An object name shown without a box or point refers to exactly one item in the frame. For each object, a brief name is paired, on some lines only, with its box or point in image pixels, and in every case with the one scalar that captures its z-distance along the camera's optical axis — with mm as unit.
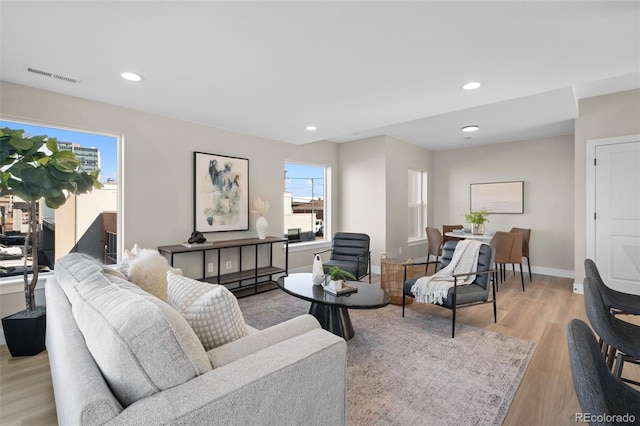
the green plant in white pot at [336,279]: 2727
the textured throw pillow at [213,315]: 1318
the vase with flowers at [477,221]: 4857
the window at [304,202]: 5336
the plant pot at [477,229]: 4941
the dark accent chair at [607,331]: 1583
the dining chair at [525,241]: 5236
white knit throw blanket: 3011
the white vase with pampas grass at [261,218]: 4438
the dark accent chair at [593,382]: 889
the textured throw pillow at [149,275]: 1912
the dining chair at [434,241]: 5398
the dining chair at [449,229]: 5743
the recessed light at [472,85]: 2672
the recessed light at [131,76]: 2513
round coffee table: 2455
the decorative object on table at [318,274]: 2973
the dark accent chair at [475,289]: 2912
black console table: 3613
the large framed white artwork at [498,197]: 5703
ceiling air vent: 2422
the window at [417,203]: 6543
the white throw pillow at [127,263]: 2100
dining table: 4637
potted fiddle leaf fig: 2381
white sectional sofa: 846
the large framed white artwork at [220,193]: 4000
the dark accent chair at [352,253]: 4125
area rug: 1843
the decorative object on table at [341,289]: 2684
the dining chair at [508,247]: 4527
